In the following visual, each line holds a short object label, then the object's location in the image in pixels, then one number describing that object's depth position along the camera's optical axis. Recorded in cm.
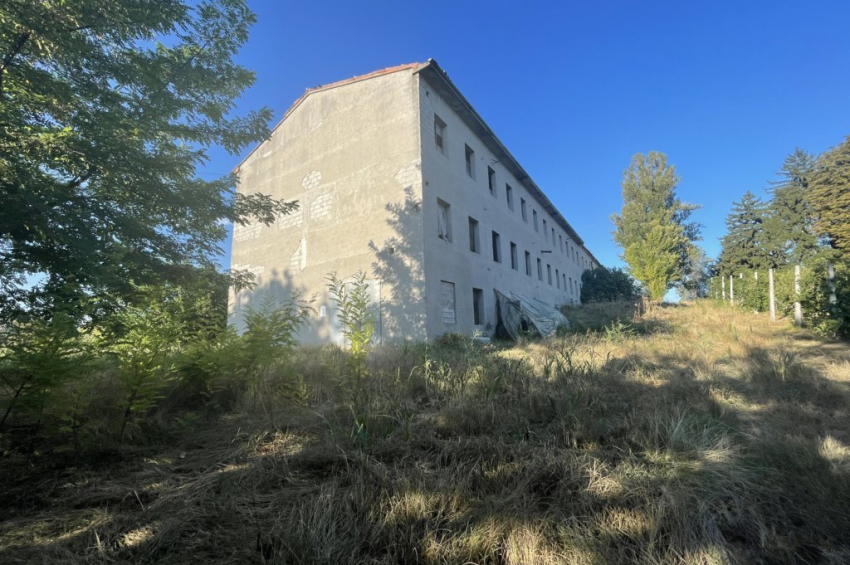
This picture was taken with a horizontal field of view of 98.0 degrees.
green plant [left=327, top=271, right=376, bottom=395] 417
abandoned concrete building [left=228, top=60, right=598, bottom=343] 1102
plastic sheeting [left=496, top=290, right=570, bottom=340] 1328
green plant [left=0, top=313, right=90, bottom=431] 259
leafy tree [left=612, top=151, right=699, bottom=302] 2717
